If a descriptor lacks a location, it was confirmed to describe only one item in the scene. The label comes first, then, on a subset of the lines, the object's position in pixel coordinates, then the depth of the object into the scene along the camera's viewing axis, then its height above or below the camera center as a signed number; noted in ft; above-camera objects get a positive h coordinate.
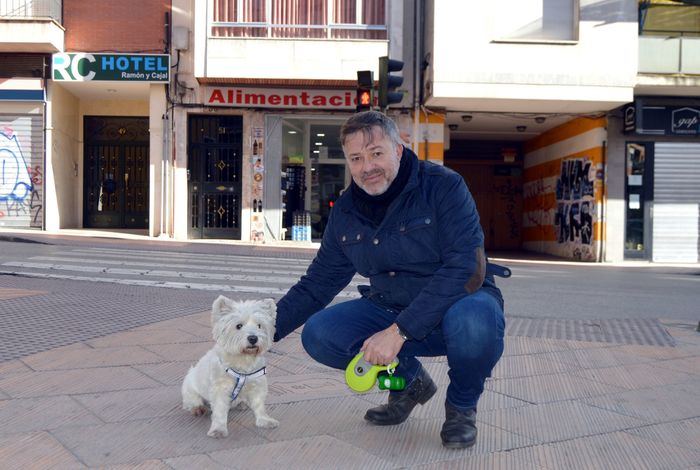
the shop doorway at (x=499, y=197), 91.25 +1.70
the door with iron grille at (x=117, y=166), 76.23 +4.07
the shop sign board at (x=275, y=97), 66.64 +9.75
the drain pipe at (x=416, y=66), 66.95 +12.75
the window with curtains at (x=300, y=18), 65.26 +16.35
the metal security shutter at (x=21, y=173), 68.01 +2.92
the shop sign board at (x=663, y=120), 64.95 +8.02
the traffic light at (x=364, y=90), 43.91 +7.00
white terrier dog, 11.94 -2.43
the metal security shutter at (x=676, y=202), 66.28 +1.01
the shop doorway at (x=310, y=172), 69.31 +3.43
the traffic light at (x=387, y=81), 42.24 +7.17
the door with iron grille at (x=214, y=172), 68.44 +3.20
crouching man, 11.78 -1.23
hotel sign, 66.44 +12.20
